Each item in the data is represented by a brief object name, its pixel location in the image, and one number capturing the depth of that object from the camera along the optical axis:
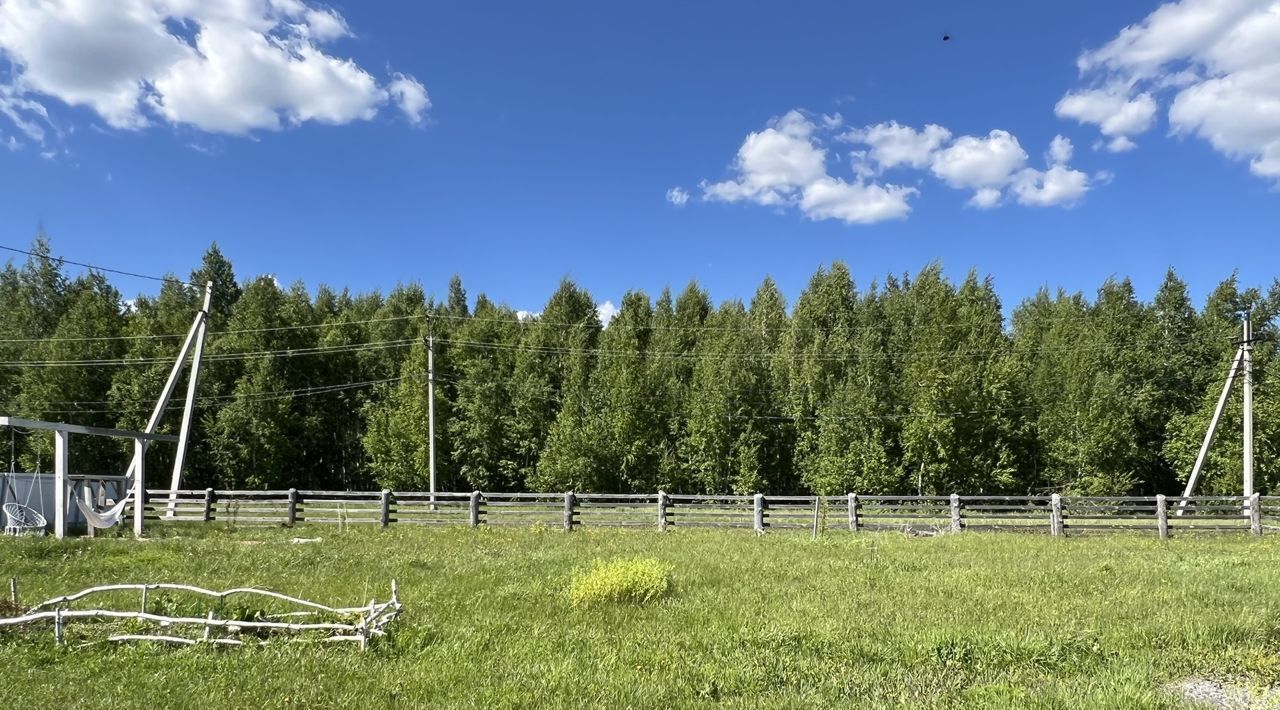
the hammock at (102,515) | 15.27
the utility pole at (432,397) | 28.99
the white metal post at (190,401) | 22.75
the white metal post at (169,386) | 22.04
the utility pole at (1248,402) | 21.42
